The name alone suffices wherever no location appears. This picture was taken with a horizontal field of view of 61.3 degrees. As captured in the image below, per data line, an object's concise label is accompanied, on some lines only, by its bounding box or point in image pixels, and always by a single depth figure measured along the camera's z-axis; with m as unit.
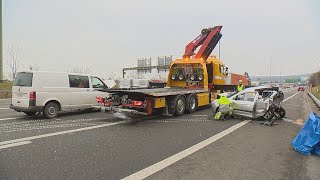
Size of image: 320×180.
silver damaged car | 11.10
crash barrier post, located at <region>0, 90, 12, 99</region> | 25.14
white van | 10.11
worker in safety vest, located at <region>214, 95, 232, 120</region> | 11.20
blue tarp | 6.05
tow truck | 10.23
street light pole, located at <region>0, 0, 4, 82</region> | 29.85
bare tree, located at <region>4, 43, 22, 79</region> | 37.41
